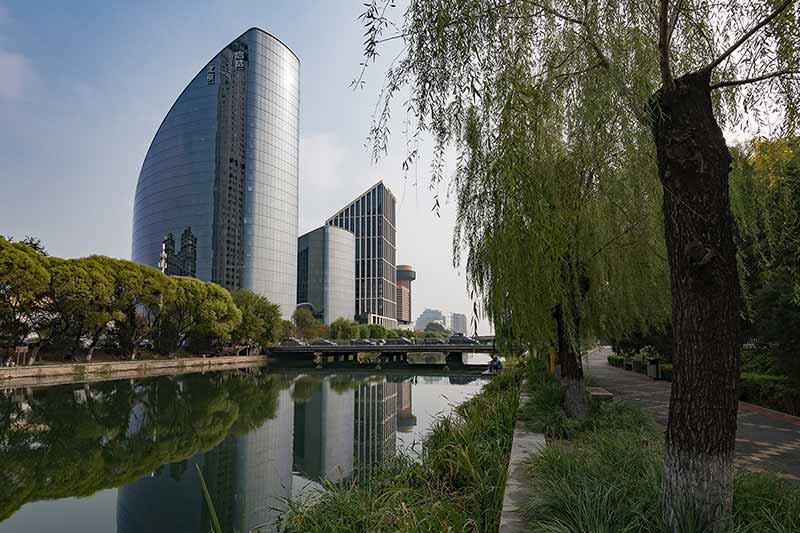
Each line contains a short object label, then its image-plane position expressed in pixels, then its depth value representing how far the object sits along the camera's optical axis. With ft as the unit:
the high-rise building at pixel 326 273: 369.09
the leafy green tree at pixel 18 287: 87.35
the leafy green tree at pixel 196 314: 143.64
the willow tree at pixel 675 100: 11.12
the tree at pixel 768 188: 16.97
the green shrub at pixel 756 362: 49.40
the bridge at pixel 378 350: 157.69
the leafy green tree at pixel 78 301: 100.22
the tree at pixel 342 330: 271.69
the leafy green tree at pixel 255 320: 170.91
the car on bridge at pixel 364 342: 183.73
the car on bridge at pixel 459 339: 166.26
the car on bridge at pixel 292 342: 196.65
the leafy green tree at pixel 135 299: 117.60
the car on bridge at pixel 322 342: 192.40
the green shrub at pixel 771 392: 36.73
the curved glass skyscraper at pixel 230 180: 257.96
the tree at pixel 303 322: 261.03
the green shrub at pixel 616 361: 105.07
